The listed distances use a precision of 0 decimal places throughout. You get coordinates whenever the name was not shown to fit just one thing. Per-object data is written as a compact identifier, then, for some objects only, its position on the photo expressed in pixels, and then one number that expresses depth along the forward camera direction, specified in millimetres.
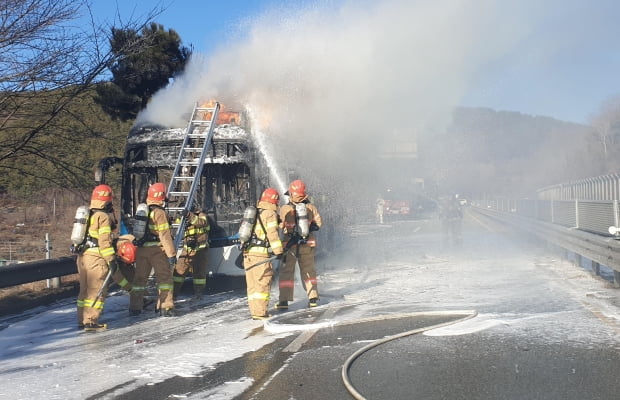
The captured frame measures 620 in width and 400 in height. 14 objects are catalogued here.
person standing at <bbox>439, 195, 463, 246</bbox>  18484
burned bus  11039
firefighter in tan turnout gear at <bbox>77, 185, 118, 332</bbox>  7949
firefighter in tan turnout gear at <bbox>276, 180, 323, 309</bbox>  8953
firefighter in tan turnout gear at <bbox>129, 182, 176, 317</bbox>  8664
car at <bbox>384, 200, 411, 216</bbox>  46625
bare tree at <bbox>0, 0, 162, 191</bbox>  9344
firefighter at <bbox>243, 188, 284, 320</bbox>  8195
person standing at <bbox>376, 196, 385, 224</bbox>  36072
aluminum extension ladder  10383
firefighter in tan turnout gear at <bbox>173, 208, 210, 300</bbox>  10141
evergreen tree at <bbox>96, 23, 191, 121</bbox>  10656
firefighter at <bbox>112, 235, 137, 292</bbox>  8594
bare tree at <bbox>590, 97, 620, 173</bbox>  50219
